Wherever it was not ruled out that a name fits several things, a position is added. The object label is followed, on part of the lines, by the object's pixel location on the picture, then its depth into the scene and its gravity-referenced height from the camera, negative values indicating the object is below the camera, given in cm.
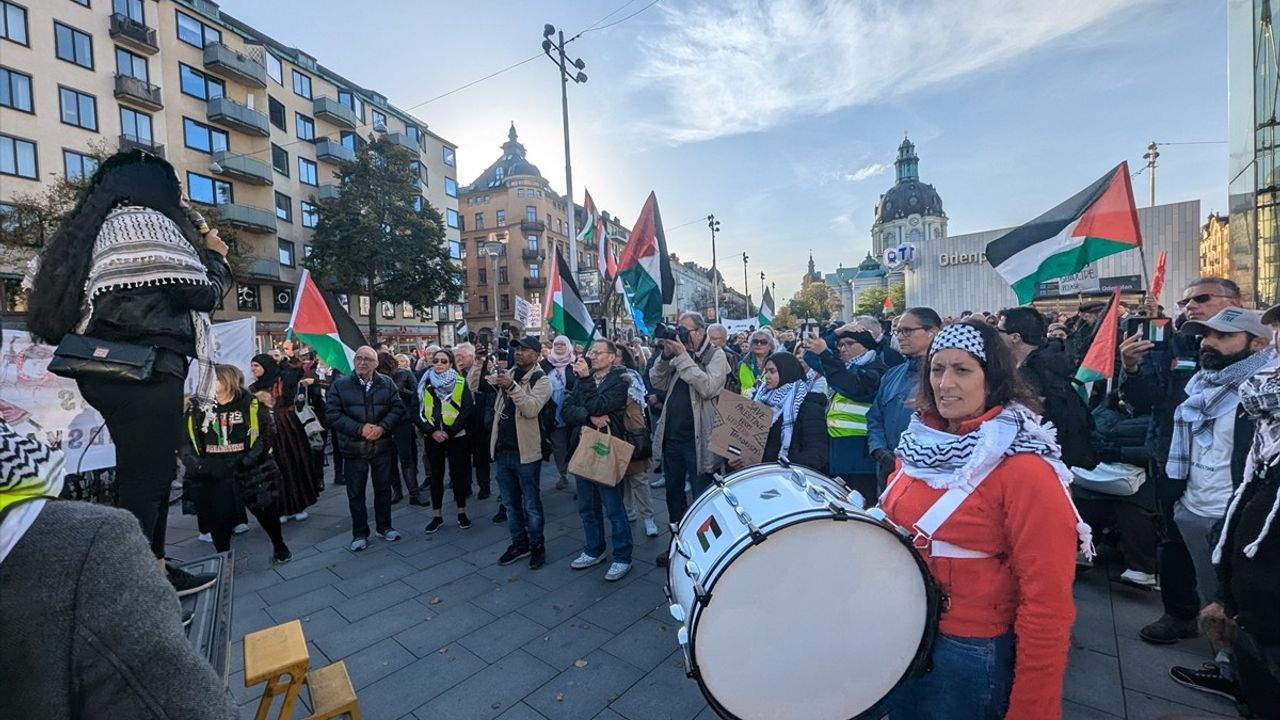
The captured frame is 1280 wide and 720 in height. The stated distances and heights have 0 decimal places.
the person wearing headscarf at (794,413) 445 -63
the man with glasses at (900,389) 409 -43
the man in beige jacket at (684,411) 521 -68
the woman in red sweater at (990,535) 175 -71
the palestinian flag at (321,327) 785 +44
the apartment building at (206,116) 2358 +1350
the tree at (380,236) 3356 +746
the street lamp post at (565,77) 1769 +932
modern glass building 1298 +389
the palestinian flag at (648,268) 827 +115
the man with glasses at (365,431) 599 -82
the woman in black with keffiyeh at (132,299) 243 +31
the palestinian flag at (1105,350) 470 -23
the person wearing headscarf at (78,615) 85 -41
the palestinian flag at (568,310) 846 +57
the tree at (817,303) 8575 +557
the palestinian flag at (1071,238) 561 +93
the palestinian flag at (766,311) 1984 +101
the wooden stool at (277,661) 239 -135
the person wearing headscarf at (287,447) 679 -111
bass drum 190 -99
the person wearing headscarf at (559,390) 626 -60
